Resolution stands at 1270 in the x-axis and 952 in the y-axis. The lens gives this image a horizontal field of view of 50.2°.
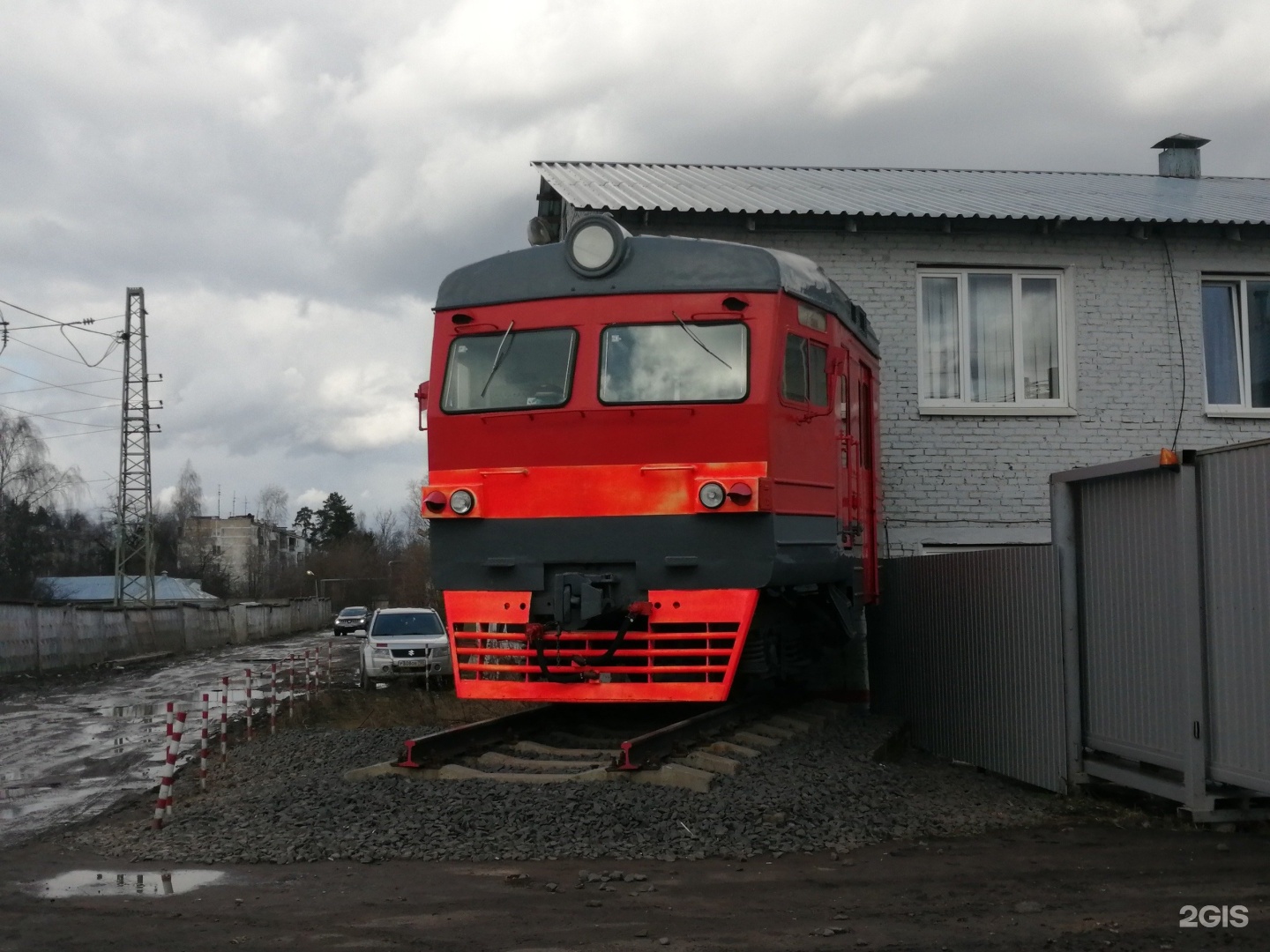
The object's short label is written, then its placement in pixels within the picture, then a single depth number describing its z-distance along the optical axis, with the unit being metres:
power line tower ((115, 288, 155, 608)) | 47.69
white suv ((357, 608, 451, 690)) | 23.80
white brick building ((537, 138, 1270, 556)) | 15.38
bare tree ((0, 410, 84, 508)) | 75.06
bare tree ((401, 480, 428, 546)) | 89.31
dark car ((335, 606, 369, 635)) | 56.97
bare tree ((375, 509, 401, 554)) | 132.00
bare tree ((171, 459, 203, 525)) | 131.62
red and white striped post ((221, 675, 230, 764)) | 12.34
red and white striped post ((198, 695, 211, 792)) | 10.91
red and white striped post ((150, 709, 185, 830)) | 8.60
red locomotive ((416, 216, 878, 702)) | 9.50
